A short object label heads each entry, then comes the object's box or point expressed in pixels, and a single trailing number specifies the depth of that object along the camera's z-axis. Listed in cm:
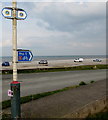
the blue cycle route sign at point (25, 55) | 416
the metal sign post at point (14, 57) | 399
